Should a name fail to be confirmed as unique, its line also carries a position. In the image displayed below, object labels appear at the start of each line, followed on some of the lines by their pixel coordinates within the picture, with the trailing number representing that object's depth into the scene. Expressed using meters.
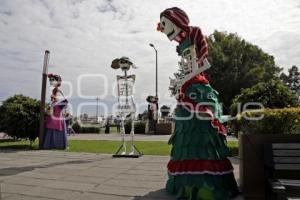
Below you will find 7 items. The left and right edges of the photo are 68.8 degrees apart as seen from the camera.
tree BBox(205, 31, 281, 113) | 24.82
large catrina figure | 3.49
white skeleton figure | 7.36
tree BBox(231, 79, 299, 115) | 7.14
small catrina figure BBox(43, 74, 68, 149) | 8.94
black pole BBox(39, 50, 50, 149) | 8.89
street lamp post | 22.85
